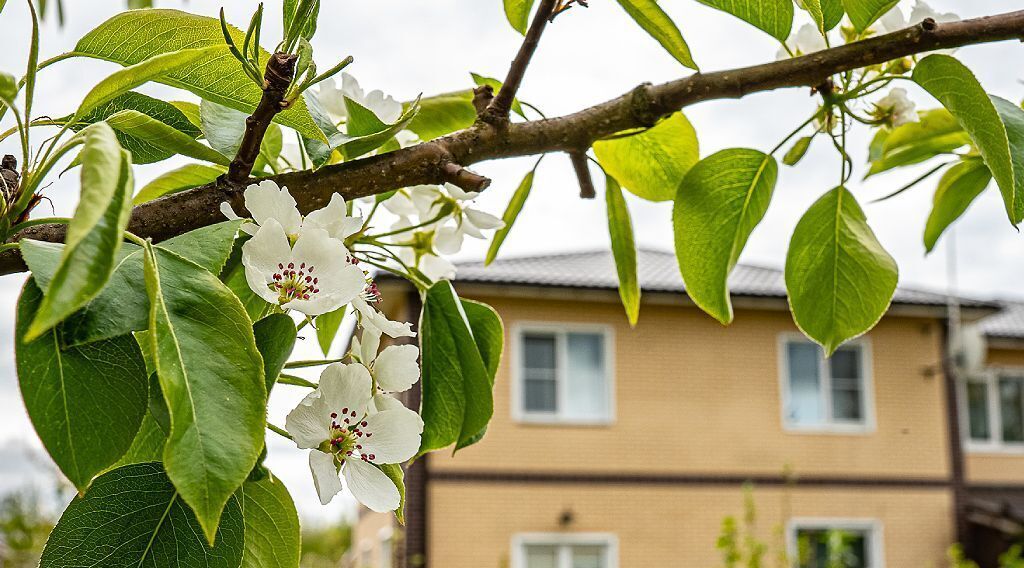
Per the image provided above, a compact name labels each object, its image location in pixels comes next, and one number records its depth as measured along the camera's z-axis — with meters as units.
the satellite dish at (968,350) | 11.06
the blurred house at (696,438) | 10.80
